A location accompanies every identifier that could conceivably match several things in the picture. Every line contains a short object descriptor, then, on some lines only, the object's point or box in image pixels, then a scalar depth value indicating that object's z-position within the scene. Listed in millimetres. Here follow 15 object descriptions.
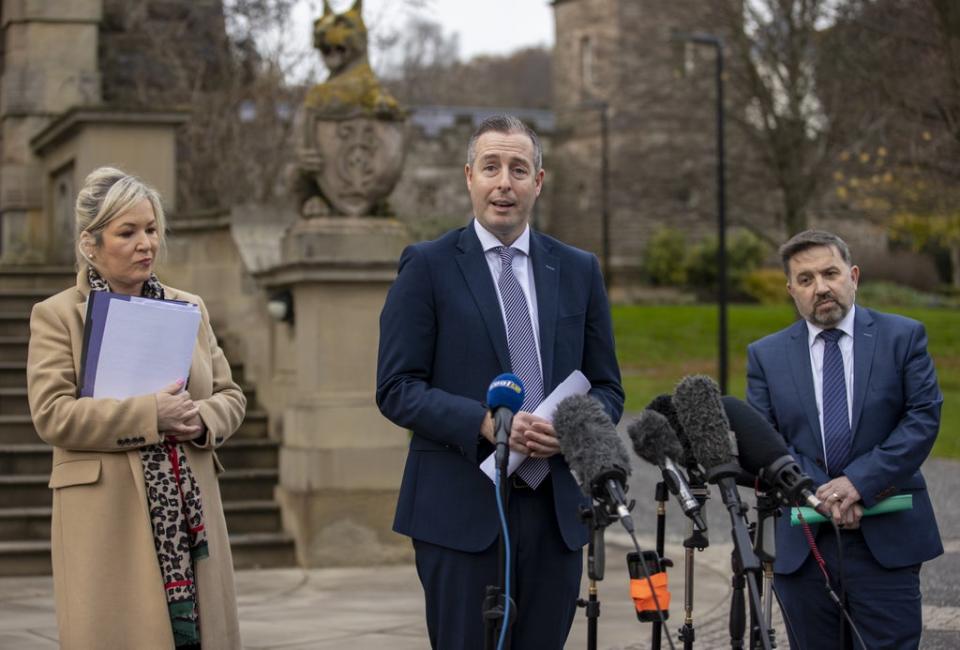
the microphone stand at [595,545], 4211
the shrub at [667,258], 52312
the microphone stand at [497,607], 4371
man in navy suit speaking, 4672
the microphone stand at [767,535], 4938
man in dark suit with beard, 5395
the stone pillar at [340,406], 11008
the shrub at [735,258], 49312
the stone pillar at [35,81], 17125
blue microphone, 4387
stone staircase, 10789
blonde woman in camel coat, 4742
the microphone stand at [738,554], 4230
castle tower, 55094
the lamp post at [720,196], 23719
